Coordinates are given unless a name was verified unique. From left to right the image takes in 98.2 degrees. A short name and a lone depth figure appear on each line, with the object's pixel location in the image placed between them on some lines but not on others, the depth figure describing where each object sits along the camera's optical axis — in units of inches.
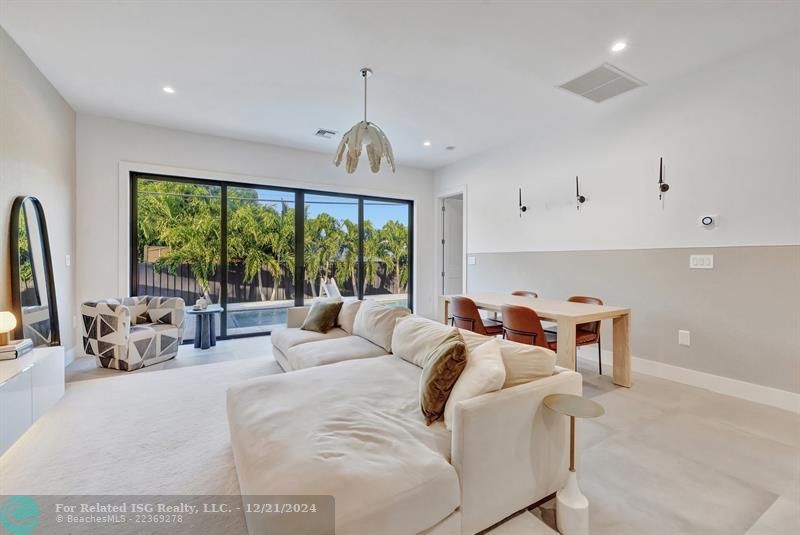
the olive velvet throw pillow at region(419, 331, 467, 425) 62.8
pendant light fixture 110.7
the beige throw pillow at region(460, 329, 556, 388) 65.4
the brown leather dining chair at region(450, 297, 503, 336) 136.3
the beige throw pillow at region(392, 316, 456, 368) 86.3
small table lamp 92.9
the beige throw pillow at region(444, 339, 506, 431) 58.9
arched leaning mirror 108.6
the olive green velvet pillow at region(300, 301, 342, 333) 139.3
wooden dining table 110.0
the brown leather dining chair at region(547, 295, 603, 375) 123.0
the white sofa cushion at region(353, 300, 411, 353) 112.7
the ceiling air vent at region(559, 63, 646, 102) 123.6
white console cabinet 75.4
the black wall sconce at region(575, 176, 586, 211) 164.5
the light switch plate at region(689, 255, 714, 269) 123.5
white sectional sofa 45.1
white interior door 265.9
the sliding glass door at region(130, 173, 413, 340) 180.4
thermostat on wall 122.5
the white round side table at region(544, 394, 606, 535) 56.6
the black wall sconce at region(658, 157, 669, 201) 135.3
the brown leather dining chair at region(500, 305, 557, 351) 113.3
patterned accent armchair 137.9
